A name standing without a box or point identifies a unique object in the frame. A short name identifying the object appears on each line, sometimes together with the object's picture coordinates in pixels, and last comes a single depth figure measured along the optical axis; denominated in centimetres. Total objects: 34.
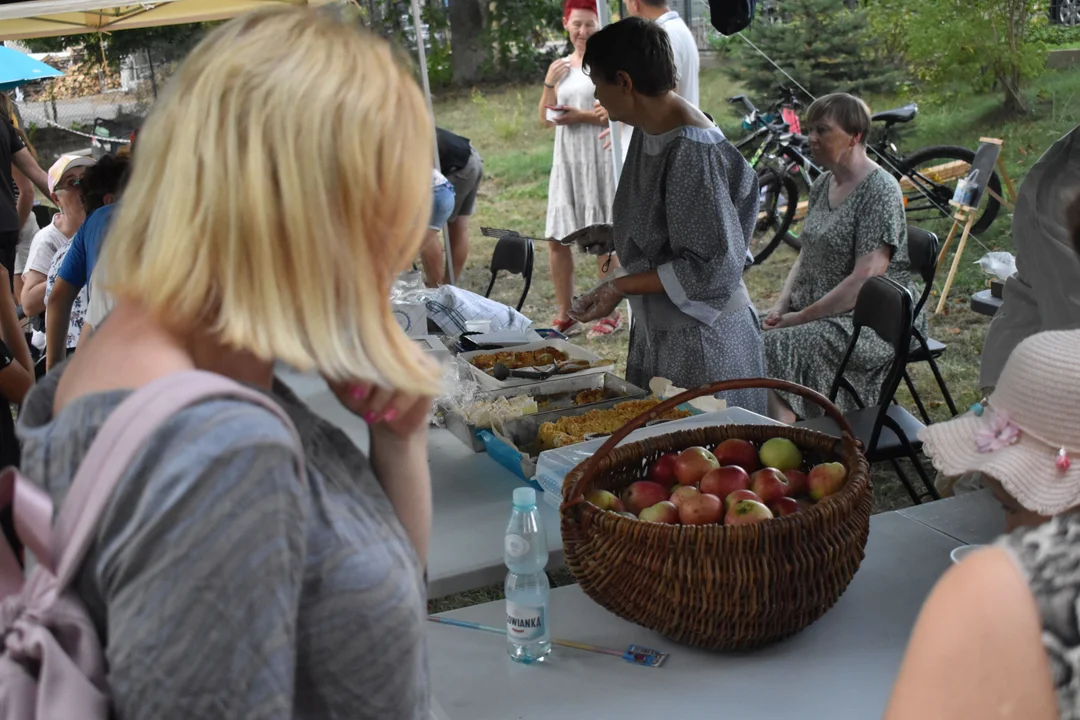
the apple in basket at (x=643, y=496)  164
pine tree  913
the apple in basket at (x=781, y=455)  172
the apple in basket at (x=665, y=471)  172
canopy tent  540
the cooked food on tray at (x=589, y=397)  264
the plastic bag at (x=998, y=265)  386
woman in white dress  585
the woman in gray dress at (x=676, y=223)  267
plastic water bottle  149
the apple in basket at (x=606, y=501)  162
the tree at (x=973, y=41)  730
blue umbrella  606
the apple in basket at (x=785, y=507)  154
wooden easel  589
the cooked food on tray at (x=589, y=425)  229
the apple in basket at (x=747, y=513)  149
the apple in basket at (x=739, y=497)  154
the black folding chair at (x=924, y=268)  378
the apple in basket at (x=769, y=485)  158
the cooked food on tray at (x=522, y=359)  292
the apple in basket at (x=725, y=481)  161
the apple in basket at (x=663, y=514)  156
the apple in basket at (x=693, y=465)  168
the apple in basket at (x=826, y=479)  158
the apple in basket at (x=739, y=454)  174
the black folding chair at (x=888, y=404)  300
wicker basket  138
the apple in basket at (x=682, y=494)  158
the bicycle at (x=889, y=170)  689
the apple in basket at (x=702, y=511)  155
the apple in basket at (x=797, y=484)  163
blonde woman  74
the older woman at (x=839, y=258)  381
